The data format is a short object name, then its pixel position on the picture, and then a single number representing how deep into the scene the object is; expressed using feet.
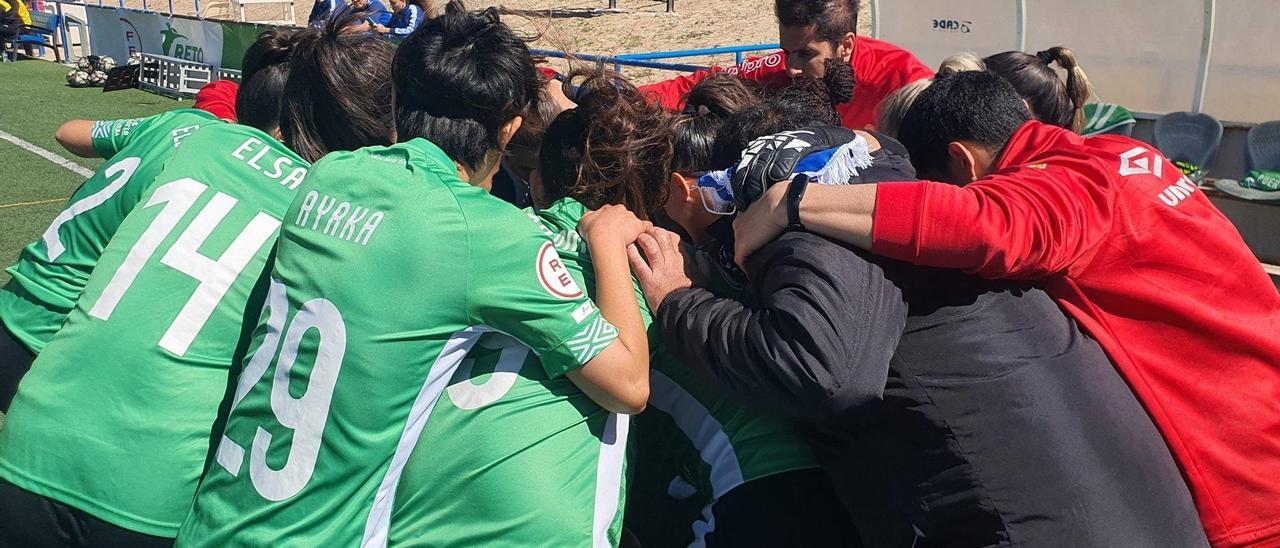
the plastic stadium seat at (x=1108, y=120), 29.25
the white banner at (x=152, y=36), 48.91
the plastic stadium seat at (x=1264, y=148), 27.32
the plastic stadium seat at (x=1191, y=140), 28.48
